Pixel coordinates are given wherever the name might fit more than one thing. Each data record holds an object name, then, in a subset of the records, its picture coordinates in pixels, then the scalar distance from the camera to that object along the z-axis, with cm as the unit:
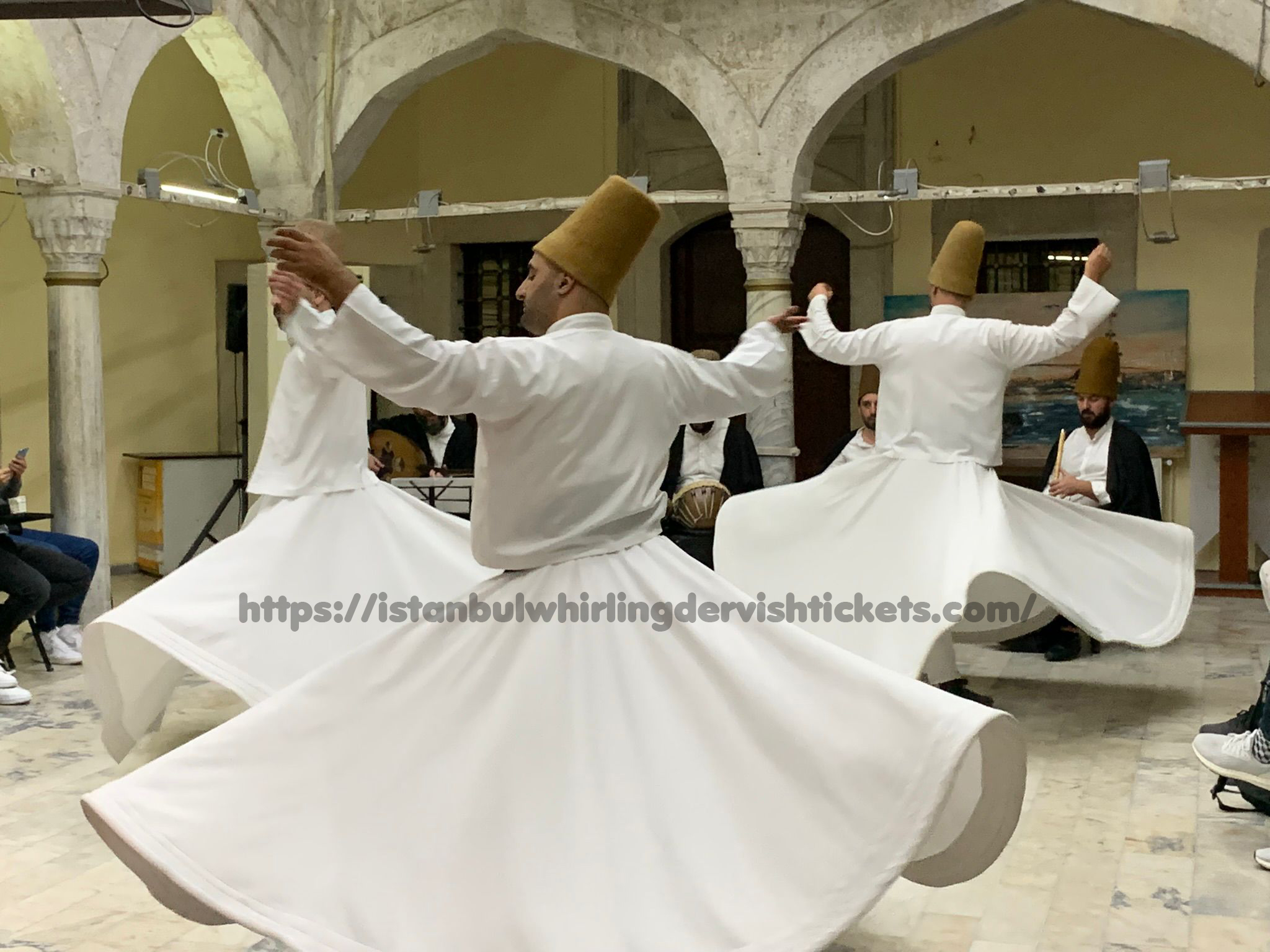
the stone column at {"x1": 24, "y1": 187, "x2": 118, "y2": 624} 785
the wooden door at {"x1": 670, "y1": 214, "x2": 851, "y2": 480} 1142
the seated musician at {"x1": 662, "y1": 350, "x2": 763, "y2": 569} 909
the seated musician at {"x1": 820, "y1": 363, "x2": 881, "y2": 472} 844
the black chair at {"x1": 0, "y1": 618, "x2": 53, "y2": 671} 673
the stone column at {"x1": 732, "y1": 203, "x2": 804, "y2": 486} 904
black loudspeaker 1080
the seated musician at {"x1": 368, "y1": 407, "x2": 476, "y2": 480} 977
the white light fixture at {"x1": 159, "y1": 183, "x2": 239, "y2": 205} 860
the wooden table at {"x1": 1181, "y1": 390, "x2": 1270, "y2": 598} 949
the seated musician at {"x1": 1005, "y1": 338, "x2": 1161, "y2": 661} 748
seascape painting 1030
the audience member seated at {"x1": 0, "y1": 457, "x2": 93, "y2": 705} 645
